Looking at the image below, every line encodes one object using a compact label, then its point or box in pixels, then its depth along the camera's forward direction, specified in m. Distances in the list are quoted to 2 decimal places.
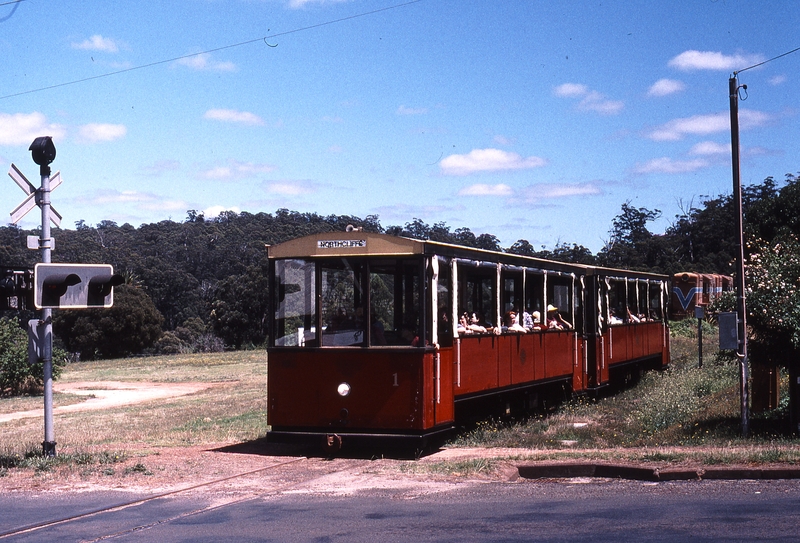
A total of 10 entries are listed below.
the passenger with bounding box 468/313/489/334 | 15.14
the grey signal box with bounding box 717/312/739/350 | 13.92
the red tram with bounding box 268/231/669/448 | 13.36
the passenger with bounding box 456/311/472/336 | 14.58
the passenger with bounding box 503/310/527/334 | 16.55
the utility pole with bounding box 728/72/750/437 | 13.84
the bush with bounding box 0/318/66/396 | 33.28
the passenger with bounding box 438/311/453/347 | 13.91
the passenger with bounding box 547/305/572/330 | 19.06
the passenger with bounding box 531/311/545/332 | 18.05
